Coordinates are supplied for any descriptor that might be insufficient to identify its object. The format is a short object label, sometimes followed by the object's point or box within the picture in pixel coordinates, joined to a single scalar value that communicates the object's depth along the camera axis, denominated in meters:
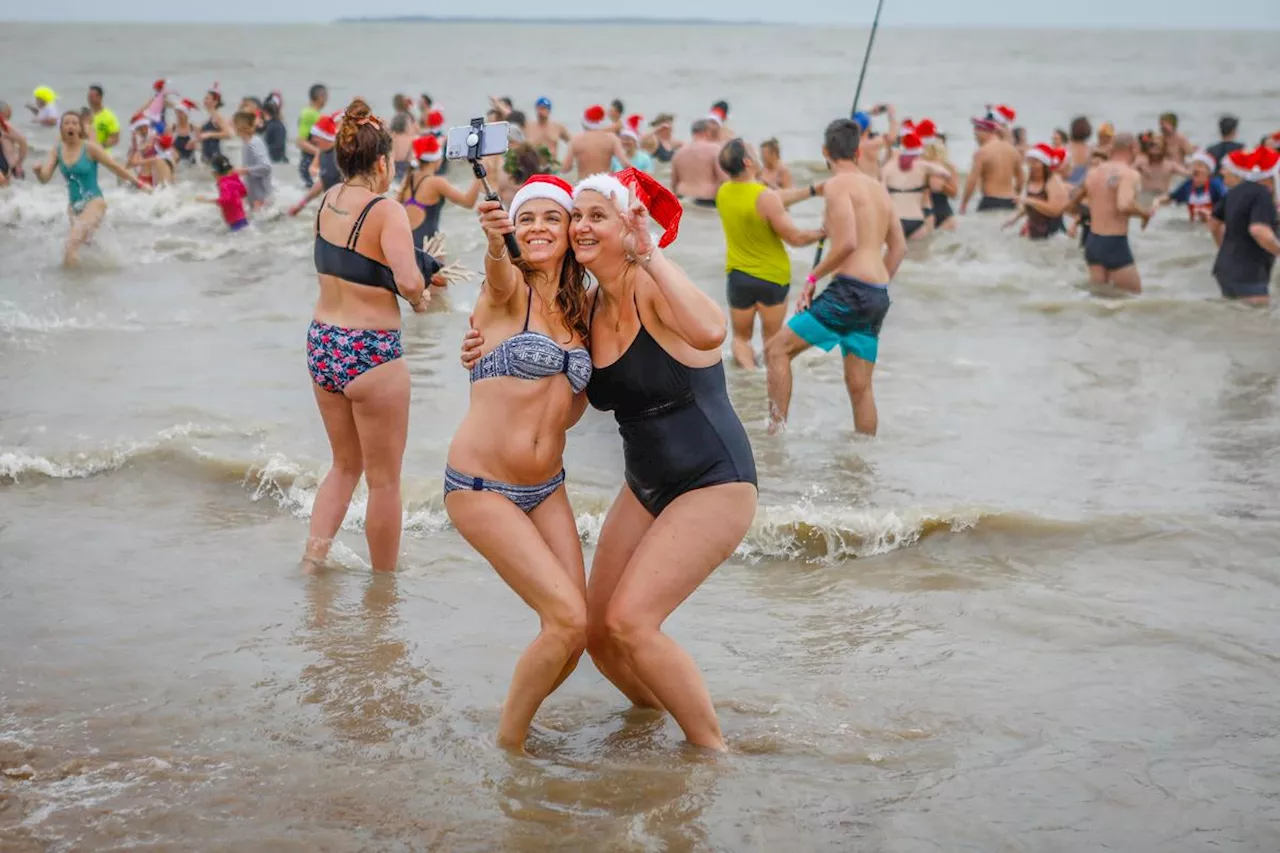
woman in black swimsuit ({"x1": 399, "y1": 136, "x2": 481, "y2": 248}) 10.38
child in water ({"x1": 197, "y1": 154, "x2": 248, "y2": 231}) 16.16
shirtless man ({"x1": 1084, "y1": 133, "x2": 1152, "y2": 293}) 12.12
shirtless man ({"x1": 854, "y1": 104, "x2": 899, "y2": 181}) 11.49
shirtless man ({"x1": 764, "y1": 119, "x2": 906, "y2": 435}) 7.66
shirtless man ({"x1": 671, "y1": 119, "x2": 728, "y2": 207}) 15.98
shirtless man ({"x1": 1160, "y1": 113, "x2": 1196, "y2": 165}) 19.11
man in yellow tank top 8.77
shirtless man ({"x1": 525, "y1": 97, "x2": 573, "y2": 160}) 19.17
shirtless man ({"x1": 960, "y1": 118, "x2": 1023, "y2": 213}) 16.50
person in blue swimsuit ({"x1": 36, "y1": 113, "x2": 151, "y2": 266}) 12.81
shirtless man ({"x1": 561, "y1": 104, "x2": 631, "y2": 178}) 15.20
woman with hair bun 5.10
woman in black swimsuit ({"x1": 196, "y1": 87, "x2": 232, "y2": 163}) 22.22
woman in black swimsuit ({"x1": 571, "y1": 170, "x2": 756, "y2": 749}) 3.83
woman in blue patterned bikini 3.81
